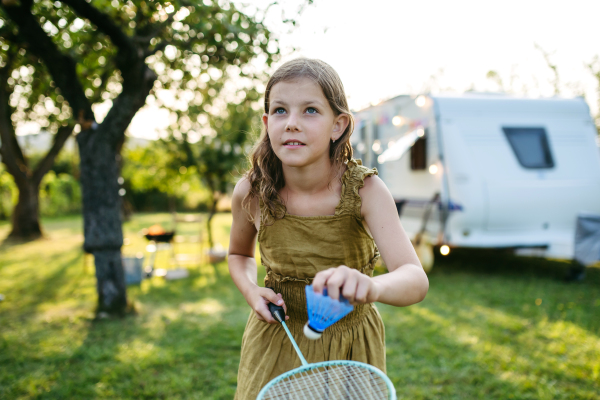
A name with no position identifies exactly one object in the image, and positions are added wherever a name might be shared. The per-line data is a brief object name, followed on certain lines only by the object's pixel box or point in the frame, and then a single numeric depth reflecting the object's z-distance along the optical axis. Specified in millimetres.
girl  1441
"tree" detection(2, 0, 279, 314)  4551
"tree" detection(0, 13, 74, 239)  6461
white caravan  6582
